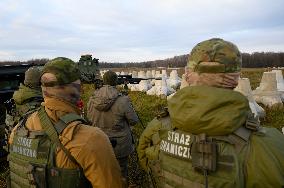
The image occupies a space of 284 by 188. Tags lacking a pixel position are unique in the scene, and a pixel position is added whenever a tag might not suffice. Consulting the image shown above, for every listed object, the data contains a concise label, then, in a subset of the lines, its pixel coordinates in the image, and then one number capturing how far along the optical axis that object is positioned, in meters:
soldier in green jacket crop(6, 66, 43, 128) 3.10
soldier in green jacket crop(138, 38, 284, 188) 1.28
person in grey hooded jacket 3.30
